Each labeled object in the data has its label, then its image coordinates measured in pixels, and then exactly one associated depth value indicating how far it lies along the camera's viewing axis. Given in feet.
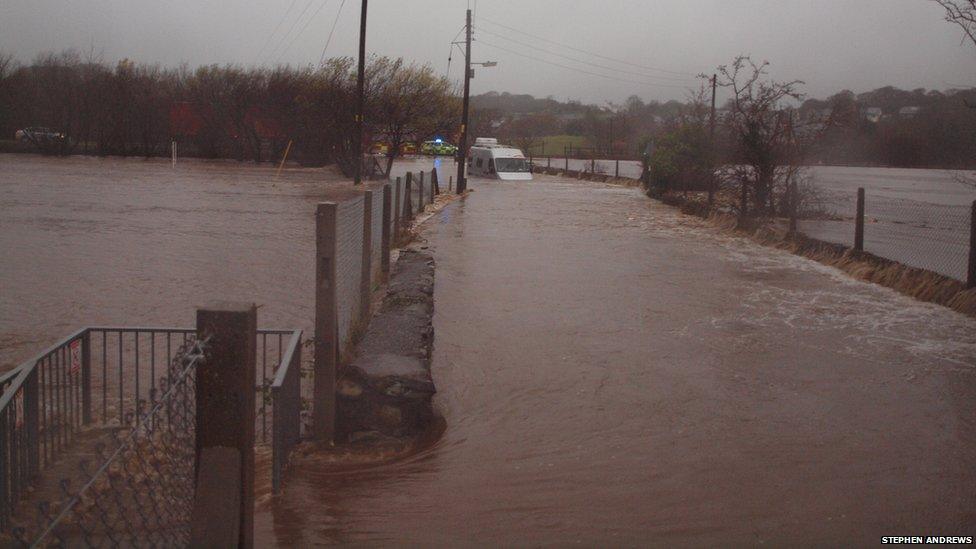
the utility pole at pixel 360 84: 116.16
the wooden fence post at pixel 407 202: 69.21
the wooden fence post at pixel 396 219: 58.73
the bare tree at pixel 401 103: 139.44
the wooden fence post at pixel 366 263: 31.04
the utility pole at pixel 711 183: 87.81
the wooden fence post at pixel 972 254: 39.60
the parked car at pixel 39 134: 187.42
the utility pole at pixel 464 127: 120.78
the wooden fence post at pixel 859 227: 52.16
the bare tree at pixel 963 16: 38.55
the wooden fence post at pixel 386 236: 43.62
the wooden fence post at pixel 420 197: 85.97
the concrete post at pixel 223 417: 11.73
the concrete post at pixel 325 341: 20.58
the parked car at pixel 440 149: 257.22
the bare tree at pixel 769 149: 73.20
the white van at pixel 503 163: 158.71
